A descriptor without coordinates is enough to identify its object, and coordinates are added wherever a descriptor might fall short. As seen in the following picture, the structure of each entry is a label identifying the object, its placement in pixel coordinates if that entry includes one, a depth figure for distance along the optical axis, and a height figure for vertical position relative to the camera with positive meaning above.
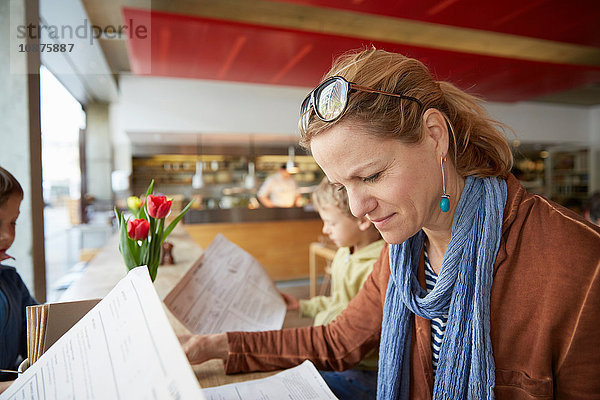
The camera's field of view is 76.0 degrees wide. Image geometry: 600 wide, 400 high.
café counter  6.21 -0.36
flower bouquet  1.01 -0.11
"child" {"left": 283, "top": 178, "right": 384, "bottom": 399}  1.53 -0.30
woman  0.75 -0.10
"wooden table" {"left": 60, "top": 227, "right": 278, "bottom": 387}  0.99 -0.39
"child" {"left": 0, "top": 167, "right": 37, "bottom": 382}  0.94 -0.27
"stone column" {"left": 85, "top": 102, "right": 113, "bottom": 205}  7.47 +0.87
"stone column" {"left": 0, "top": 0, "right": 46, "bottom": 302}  1.41 +0.24
